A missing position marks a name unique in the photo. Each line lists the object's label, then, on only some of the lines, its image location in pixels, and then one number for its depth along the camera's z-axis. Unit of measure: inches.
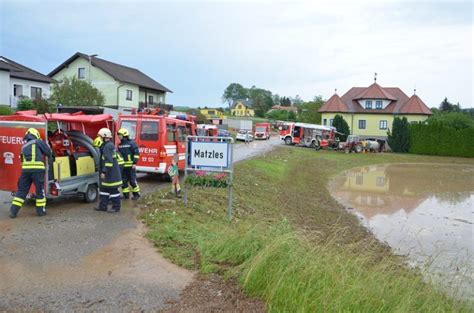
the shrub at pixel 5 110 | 1191.6
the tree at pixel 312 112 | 2815.0
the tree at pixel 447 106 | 4045.3
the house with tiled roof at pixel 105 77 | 1936.5
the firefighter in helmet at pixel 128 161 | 421.7
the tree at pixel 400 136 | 2010.3
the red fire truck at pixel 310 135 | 1803.6
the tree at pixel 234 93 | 6364.7
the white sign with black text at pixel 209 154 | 381.4
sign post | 379.6
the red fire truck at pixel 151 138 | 537.6
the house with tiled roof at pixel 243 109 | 5364.2
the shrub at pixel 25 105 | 1339.9
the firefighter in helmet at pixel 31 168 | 330.3
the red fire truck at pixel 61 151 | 356.5
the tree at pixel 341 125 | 2111.2
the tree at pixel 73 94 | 1364.4
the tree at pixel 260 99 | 5556.1
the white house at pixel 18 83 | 1439.5
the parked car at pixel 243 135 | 2023.9
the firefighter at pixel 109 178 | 366.0
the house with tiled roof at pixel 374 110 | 2229.3
